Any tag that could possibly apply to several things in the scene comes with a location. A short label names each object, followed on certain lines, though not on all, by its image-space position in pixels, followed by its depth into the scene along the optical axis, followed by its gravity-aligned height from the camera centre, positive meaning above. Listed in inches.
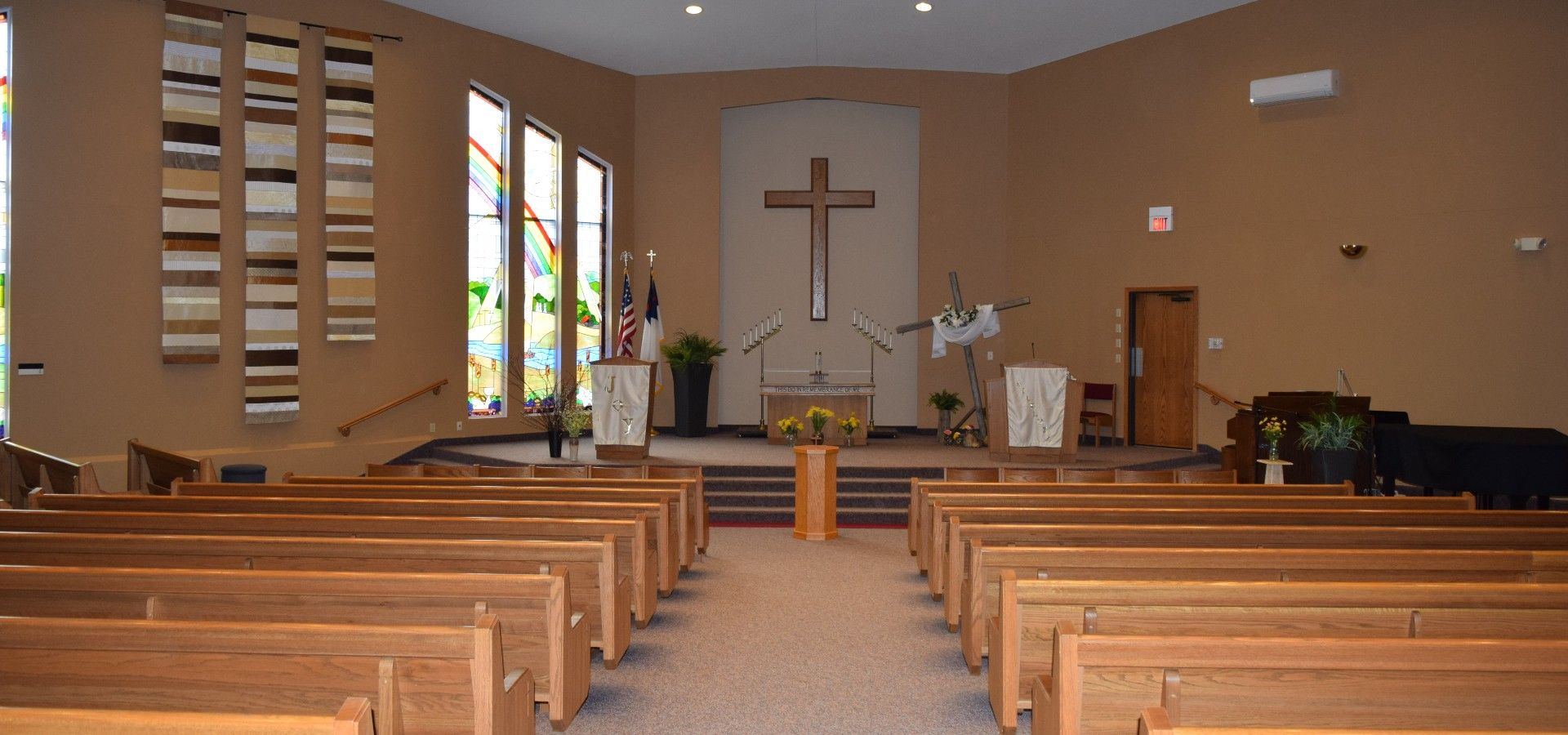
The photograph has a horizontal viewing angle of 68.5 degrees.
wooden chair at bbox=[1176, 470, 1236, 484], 261.1 -27.2
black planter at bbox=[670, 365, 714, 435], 497.7 -21.5
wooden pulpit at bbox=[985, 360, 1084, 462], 384.5 -24.3
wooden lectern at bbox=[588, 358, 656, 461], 384.5 -34.0
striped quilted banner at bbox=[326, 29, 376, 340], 404.8 +55.7
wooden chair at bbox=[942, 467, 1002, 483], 269.6 -28.5
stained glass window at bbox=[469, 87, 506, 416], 463.2 +39.5
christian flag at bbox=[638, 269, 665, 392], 493.4 +8.7
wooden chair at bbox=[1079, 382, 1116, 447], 471.2 -17.1
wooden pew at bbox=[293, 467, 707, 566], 228.5 -27.4
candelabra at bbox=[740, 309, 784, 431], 539.5 +8.5
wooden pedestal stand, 294.7 -37.3
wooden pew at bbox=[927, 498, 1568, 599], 174.6 -24.6
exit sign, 458.0 +54.7
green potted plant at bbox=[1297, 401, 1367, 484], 284.8 -21.3
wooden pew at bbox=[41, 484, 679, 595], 181.9 -25.7
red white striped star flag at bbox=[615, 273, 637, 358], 477.1 +11.3
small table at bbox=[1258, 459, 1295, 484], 268.4 -26.7
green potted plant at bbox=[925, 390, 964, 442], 490.9 -22.0
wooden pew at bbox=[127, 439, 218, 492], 267.3 -30.1
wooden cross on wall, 531.8 +69.5
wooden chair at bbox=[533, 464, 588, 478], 267.6 -29.1
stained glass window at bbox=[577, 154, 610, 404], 514.9 +43.3
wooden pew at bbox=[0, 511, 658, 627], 157.8 -25.5
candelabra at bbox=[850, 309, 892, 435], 537.0 +11.2
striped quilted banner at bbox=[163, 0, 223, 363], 364.5 +52.0
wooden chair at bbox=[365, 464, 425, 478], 258.7 -28.7
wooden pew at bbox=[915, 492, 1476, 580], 196.9 -25.4
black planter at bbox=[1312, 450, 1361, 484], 284.5 -26.0
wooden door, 458.9 -4.2
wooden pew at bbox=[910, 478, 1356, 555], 219.1 -25.7
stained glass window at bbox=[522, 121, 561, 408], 485.7 +40.7
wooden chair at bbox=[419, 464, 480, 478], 255.0 -28.0
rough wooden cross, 477.7 -1.4
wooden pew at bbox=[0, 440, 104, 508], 243.8 -28.8
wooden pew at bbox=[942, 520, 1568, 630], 156.3 -24.5
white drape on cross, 460.4 +9.5
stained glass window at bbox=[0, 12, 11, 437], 333.7 +34.0
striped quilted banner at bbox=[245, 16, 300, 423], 383.6 +41.2
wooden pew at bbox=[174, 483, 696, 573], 205.9 -26.6
